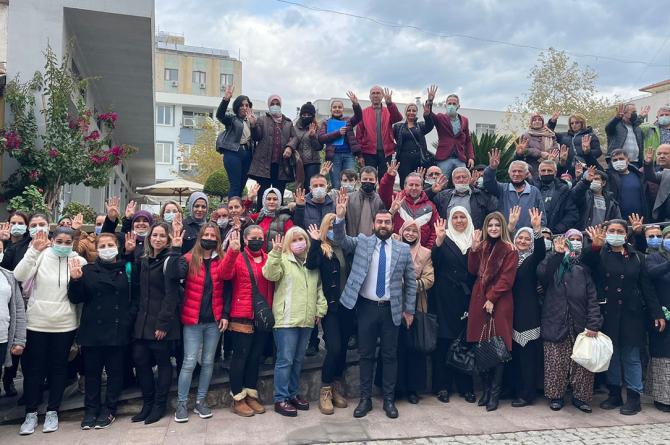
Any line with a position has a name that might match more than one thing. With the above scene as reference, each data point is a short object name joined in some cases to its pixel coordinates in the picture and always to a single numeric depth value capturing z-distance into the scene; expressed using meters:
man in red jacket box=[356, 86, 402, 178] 8.51
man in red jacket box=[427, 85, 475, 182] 8.58
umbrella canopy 19.02
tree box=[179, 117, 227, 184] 30.89
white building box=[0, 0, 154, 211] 9.62
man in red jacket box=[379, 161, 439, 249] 6.77
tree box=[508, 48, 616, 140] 28.22
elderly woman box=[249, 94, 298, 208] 8.12
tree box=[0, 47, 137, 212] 9.24
